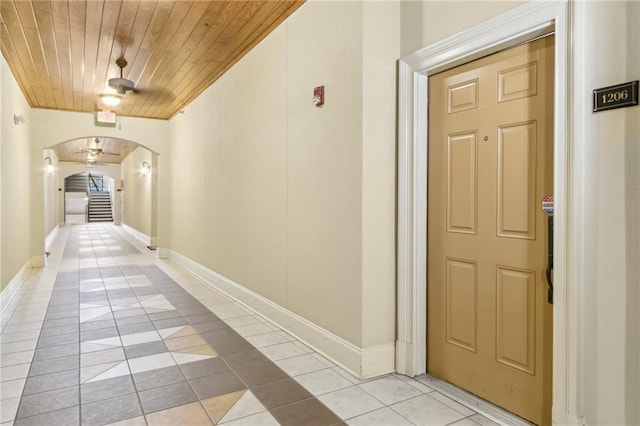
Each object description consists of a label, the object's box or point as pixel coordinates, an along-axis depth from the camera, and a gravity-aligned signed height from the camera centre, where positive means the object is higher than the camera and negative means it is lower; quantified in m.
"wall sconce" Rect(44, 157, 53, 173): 11.30 +1.23
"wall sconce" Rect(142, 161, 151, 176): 10.90 +1.06
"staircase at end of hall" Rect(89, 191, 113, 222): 22.97 -0.05
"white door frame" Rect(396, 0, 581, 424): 1.89 +0.17
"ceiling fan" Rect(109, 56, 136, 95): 5.30 +1.64
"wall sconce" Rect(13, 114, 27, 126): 5.39 +1.21
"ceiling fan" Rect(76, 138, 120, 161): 11.99 +1.88
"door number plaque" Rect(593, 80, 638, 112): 1.68 +0.47
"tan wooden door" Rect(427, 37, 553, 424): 2.14 -0.14
